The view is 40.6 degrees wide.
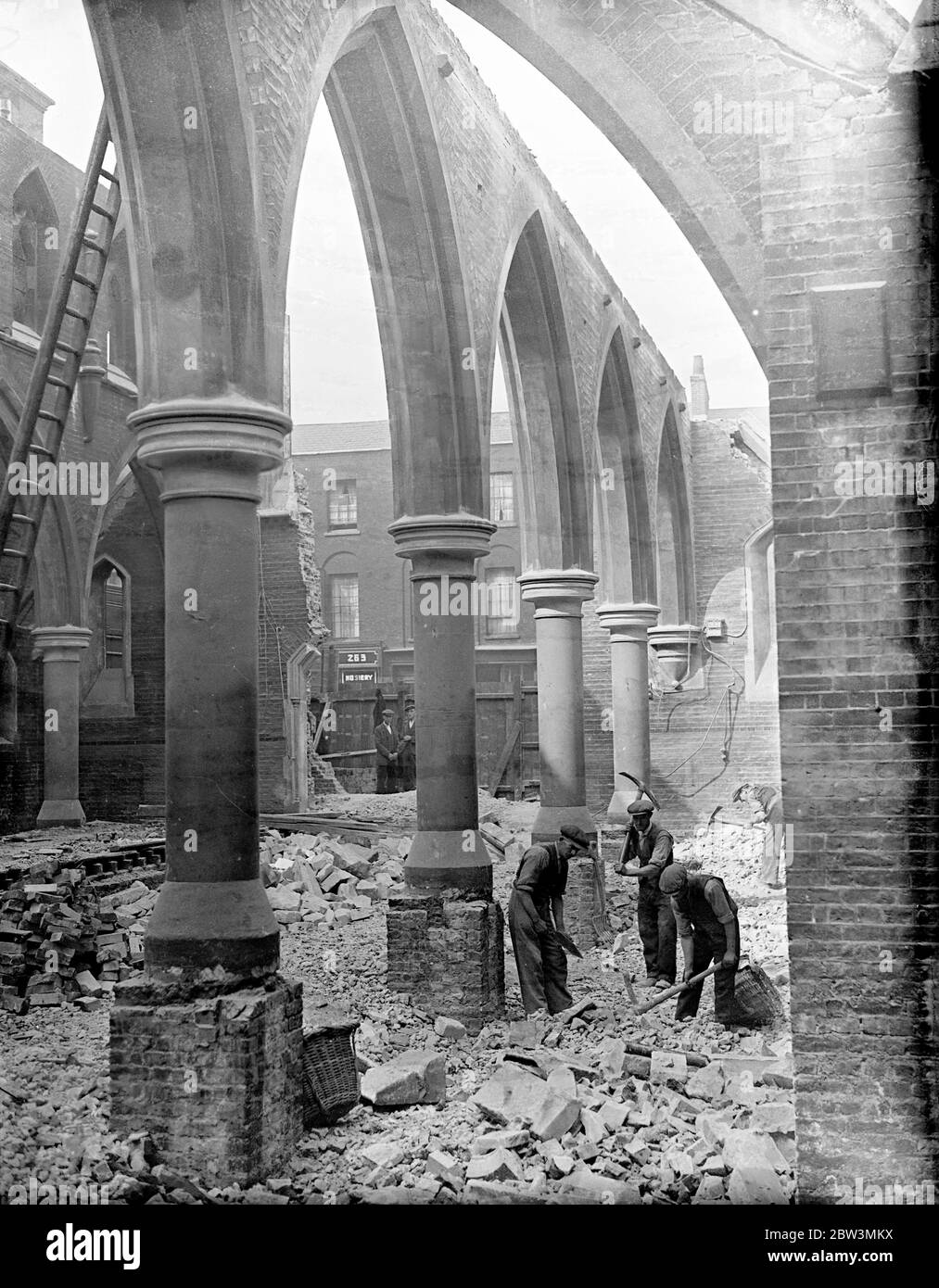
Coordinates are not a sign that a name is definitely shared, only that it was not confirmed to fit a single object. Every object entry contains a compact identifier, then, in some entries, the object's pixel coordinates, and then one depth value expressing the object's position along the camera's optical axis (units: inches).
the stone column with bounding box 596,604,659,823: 630.5
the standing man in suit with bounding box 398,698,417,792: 959.0
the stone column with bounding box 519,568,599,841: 482.0
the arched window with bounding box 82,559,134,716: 788.6
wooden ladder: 346.3
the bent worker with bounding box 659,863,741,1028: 317.1
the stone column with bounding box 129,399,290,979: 230.2
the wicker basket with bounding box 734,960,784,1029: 317.4
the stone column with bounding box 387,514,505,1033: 350.0
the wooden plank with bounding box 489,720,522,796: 945.5
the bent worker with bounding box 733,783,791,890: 538.6
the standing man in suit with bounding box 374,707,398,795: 941.8
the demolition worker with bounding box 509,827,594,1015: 340.2
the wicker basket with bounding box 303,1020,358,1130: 244.8
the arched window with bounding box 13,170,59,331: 654.5
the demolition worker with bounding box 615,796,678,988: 372.8
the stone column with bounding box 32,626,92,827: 645.3
